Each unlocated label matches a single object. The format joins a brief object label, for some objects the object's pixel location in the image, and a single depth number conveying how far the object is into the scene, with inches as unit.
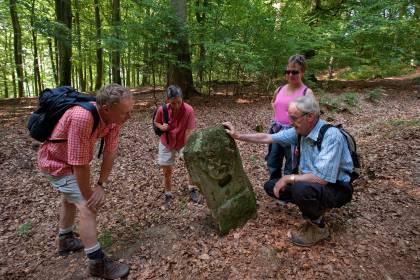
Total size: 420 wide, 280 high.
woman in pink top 158.6
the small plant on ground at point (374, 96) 465.7
